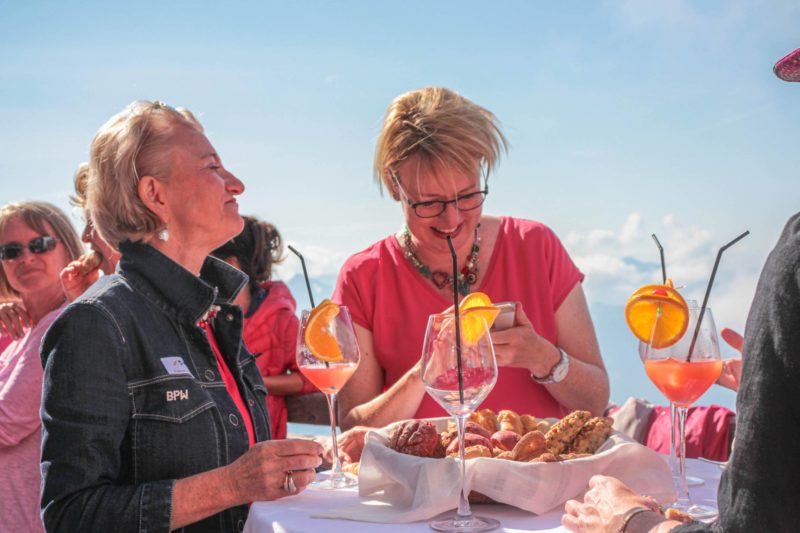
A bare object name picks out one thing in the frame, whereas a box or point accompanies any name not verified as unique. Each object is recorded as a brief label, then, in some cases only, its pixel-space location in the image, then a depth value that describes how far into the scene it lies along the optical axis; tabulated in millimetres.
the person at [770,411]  1122
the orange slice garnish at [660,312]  1891
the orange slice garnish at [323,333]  2266
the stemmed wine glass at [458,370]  1679
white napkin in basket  1694
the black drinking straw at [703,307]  1910
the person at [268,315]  4570
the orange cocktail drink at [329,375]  2285
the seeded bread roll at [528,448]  1796
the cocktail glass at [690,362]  1938
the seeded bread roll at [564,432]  1905
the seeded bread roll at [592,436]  1901
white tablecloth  1684
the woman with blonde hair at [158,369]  1946
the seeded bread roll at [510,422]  1992
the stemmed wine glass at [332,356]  2281
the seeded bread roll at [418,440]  1835
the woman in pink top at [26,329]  3502
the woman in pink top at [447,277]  2901
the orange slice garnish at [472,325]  1722
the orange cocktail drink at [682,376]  1946
